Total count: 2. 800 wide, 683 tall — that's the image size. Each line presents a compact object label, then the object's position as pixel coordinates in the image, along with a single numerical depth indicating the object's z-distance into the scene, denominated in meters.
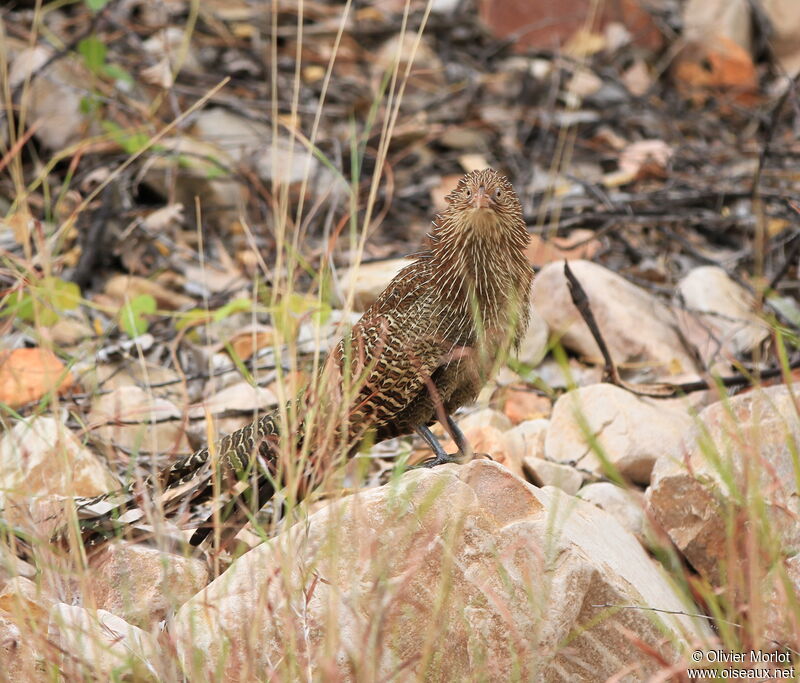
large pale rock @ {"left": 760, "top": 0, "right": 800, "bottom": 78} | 17.95
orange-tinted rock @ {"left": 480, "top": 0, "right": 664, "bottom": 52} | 17.14
